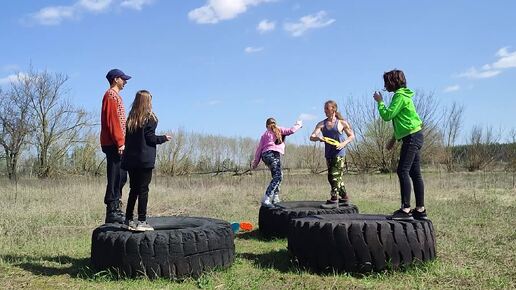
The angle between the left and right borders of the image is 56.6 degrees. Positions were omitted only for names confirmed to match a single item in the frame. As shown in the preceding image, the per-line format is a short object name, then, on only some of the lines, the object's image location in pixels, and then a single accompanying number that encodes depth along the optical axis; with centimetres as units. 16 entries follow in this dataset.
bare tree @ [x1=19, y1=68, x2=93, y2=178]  3058
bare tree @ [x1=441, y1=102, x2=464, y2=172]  3183
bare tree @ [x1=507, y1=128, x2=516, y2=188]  2745
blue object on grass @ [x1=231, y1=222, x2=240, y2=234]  828
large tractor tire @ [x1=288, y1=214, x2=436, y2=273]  489
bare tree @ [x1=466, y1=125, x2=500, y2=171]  3189
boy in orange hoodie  599
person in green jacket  547
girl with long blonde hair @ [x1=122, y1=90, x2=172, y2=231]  518
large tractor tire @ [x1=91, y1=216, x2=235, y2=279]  484
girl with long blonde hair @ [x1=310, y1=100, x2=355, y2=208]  763
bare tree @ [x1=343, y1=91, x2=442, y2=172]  3106
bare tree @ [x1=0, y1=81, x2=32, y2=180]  2866
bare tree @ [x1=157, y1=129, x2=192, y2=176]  3325
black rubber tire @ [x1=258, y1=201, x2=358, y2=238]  725
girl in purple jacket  835
